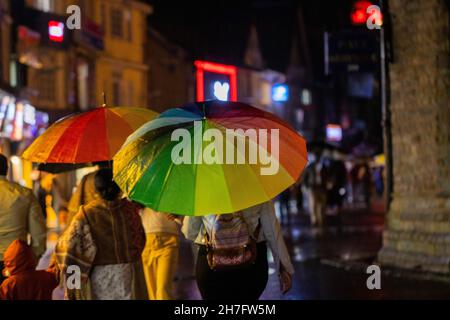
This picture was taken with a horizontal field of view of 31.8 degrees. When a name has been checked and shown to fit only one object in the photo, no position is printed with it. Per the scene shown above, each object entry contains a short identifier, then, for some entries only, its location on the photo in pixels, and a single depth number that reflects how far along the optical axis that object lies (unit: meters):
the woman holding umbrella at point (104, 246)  6.98
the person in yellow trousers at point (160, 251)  9.29
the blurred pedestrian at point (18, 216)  7.45
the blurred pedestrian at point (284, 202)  24.00
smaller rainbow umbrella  7.47
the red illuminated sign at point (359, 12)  25.86
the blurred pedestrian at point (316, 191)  23.09
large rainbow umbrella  5.28
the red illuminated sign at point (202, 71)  28.78
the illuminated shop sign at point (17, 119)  21.81
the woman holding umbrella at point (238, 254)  6.25
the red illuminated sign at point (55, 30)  27.89
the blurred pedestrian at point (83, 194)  8.44
